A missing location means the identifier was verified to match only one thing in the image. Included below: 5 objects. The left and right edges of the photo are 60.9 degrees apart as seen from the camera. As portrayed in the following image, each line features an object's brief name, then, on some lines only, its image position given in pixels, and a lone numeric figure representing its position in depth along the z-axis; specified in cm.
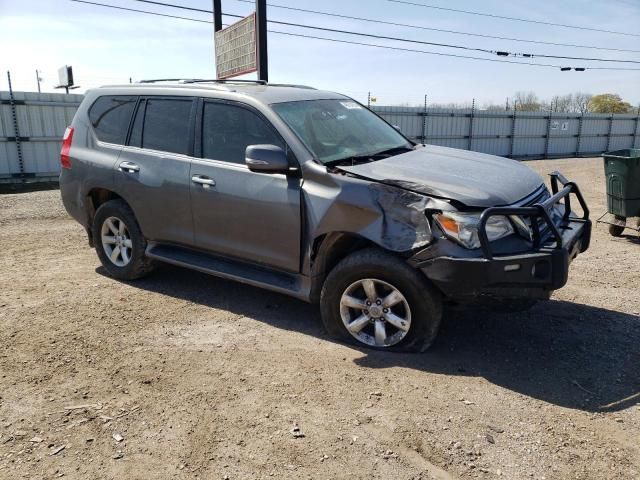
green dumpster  739
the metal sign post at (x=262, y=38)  1038
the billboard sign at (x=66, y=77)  1920
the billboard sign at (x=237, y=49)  1106
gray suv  353
